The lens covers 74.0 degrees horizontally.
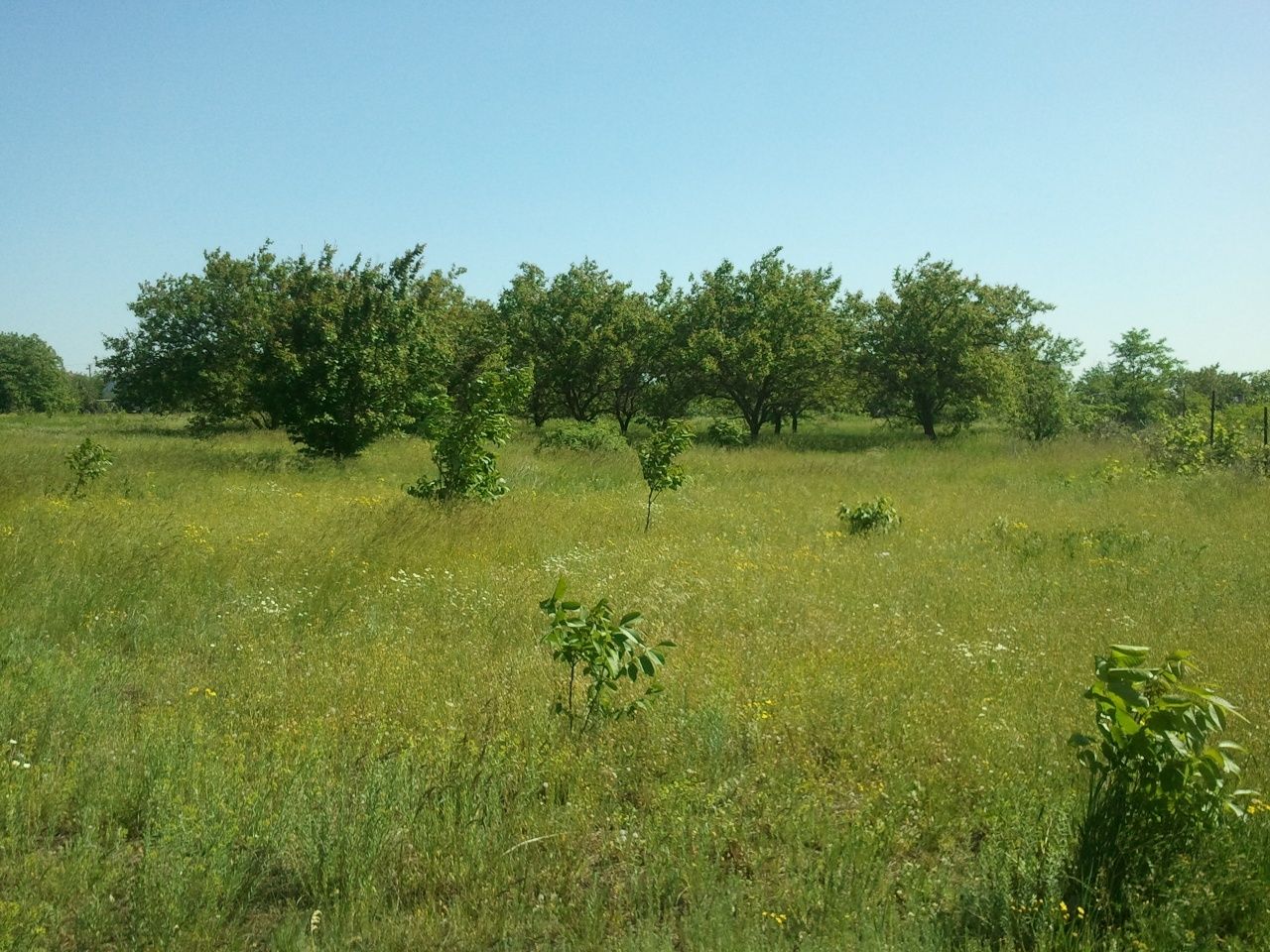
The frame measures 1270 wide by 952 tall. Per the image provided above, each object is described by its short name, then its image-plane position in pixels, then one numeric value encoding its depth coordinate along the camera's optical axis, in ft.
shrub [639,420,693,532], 42.14
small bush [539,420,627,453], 76.13
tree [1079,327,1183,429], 165.78
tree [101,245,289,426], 113.19
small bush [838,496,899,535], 39.32
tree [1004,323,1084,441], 100.73
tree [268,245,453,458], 60.75
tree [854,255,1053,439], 100.89
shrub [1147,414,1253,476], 60.29
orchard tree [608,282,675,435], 108.37
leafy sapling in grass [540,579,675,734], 15.35
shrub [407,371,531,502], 42.16
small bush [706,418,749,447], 94.89
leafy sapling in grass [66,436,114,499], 42.73
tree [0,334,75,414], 243.19
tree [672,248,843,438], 100.89
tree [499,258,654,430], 108.78
